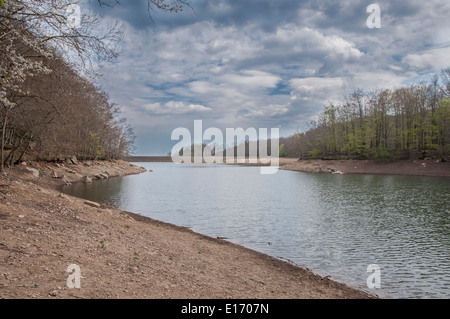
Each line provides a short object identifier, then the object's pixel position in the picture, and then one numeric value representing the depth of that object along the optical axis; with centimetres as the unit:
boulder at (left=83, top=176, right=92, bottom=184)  3776
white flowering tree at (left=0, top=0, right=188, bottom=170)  805
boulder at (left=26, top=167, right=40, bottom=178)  2895
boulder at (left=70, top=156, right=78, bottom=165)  4461
